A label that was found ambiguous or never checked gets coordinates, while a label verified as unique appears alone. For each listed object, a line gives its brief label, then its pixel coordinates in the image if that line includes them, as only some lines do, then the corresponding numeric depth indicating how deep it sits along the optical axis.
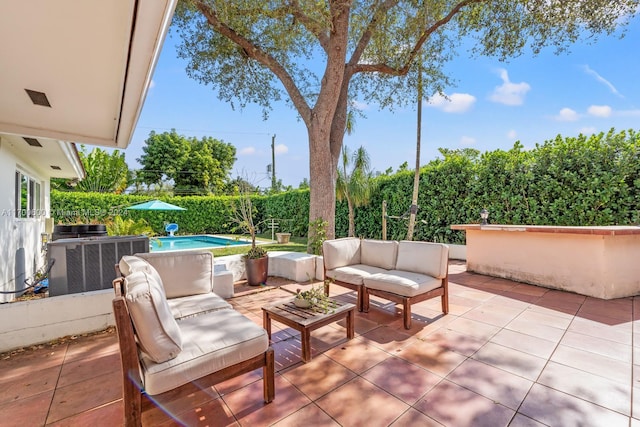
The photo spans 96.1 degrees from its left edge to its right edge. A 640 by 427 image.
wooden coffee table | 2.79
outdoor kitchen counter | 4.67
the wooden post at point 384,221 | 8.57
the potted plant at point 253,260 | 5.57
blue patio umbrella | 12.49
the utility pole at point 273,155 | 28.08
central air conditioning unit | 3.69
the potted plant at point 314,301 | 3.14
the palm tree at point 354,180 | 10.46
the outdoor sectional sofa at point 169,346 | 1.75
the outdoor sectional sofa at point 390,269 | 3.70
